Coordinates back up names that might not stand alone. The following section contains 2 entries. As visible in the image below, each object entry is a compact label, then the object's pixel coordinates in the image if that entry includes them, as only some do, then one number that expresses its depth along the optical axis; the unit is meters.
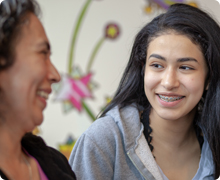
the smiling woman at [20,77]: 0.75
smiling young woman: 1.38
